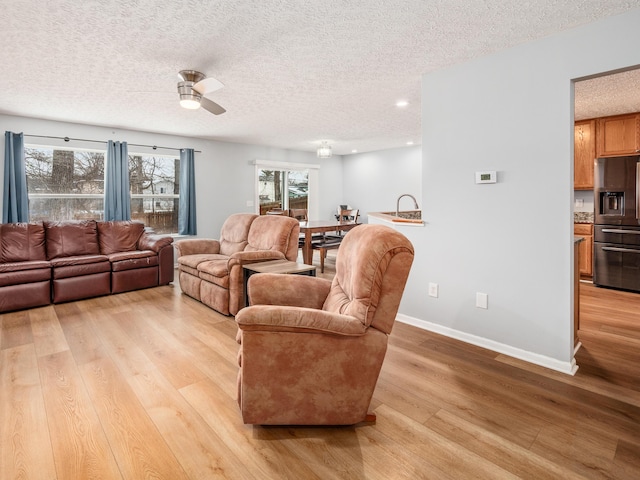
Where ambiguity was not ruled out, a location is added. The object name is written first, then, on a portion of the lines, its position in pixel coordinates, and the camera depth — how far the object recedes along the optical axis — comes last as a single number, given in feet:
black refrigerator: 14.23
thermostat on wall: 9.00
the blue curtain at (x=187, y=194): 20.24
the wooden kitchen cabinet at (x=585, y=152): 15.96
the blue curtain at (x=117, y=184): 17.57
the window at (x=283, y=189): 25.16
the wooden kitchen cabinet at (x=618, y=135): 14.83
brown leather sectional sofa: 12.92
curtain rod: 16.03
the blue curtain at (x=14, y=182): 14.93
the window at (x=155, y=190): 19.74
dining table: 18.10
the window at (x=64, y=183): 16.57
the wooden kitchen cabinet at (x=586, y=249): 16.12
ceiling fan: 9.90
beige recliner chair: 5.45
